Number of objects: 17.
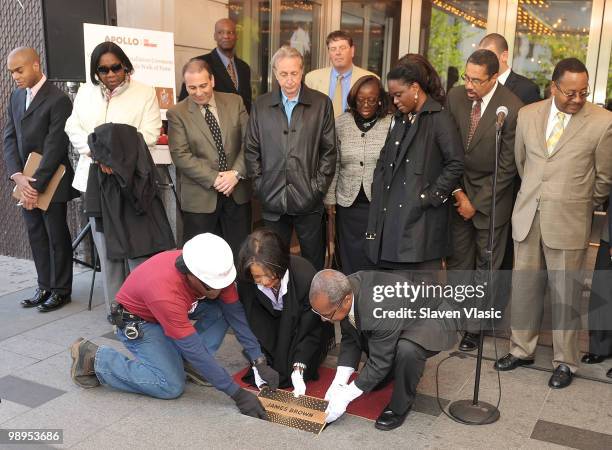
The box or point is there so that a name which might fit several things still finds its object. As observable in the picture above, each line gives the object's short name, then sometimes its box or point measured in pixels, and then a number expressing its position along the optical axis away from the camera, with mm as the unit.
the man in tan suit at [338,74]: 4652
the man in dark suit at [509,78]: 4152
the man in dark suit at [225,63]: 5148
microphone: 2910
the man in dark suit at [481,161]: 3711
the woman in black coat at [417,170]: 3555
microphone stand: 3098
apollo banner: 4695
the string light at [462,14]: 7156
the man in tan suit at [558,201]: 3355
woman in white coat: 4105
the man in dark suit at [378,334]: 2914
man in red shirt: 2995
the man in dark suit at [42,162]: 4477
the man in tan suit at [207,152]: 4180
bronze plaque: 3023
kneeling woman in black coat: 3322
